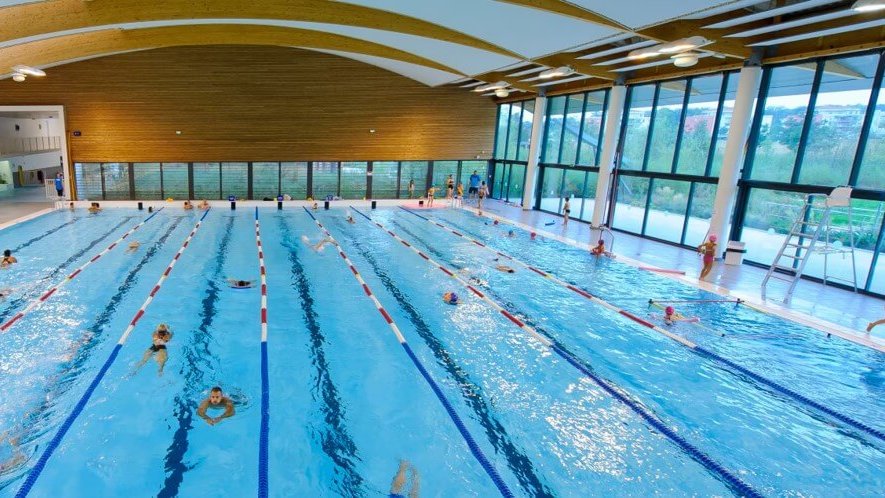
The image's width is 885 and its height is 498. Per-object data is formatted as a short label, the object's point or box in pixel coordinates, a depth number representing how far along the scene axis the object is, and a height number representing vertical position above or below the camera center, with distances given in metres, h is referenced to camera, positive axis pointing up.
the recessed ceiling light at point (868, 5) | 5.91 +2.43
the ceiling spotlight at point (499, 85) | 14.68 +2.64
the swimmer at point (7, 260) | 8.91 -2.38
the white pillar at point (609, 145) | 14.27 +1.04
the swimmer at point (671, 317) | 7.41 -2.06
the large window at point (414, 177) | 21.19 -0.60
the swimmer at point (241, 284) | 8.40 -2.35
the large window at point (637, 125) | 14.07 +1.69
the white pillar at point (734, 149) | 10.40 +0.90
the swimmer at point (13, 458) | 3.82 -2.66
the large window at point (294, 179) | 19.19 -1.01
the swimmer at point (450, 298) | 8.01 -2.19
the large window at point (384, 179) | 20.62 -0.74
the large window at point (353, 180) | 20.06 -0.86
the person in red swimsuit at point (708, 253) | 9.41 -1.29
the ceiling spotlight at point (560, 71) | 11.31 +2.51
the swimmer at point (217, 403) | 4.73 -2.56
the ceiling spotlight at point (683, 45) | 8.02 +2.39
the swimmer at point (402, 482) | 3.79 -2.59
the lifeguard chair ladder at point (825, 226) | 8.29 -0.53
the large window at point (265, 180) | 18.77 -1.11
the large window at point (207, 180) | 18.09 -1.24
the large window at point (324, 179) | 19.61 -0.91
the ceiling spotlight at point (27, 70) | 11.97 +1.61
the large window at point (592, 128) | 16.01 +1.70
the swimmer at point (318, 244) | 11.51 -2.17
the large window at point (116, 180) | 17.16 -1.42
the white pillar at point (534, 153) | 18.27 +0.81
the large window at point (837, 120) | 9.20 +1.54
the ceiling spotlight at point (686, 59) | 8.70 +2.30
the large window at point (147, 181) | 17.53 -1.39
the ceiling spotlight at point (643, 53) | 8.78 +2.49
